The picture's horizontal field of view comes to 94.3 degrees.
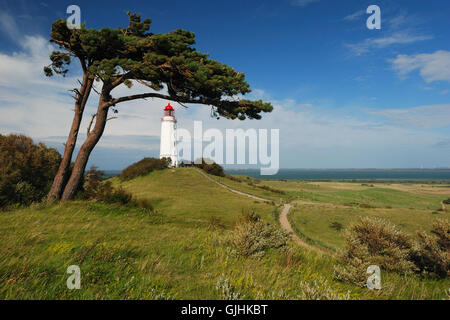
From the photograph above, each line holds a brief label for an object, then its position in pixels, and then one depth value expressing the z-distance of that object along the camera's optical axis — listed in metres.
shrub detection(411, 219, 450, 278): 5.38
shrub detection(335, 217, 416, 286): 5.05
